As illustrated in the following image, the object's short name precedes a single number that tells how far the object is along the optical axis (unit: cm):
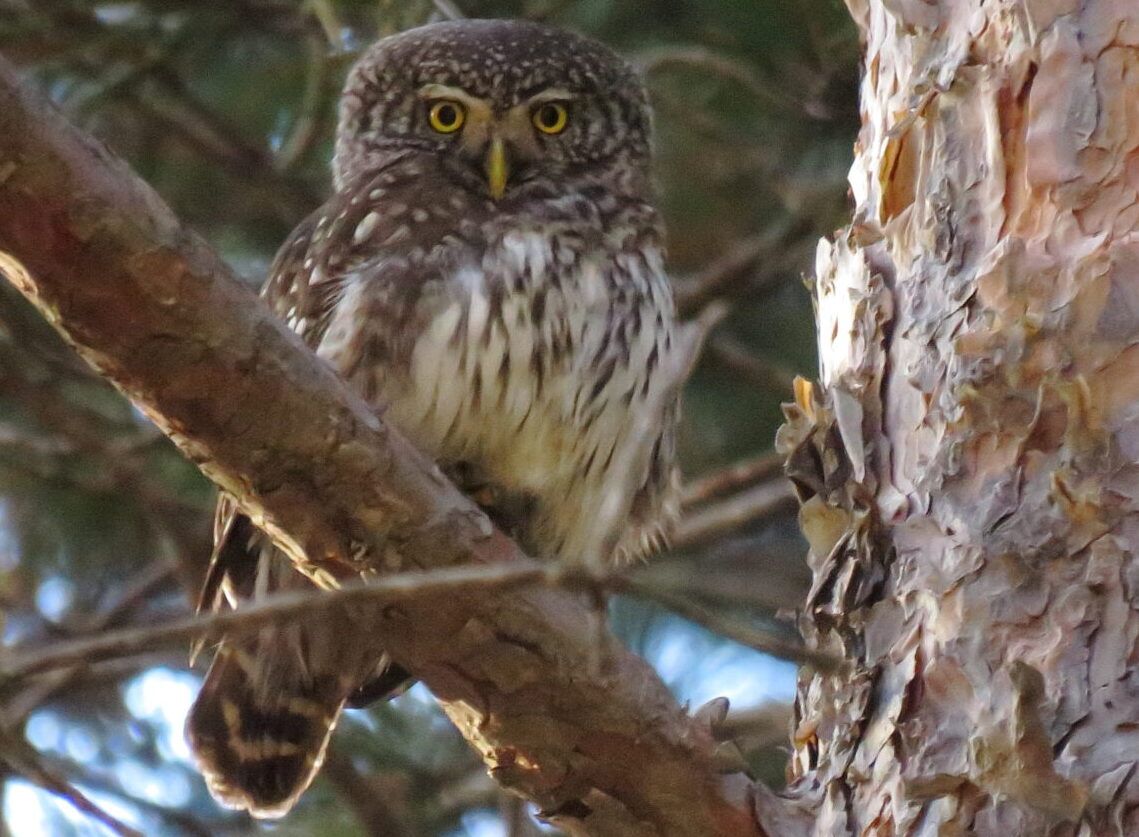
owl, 570
